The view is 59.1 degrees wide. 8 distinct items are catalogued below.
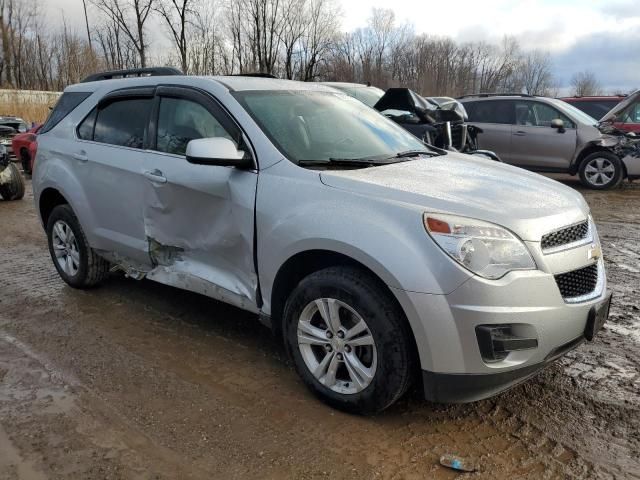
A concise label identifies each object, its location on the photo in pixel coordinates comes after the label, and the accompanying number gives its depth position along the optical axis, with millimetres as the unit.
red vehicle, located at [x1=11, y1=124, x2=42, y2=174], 14585
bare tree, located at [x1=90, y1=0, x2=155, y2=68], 40000
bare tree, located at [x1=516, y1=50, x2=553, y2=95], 75750
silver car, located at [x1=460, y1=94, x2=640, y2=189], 10609
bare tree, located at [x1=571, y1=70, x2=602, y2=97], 79875
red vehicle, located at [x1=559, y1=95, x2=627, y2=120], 13852
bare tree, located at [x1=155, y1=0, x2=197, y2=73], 40125
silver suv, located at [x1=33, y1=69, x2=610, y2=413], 2566
